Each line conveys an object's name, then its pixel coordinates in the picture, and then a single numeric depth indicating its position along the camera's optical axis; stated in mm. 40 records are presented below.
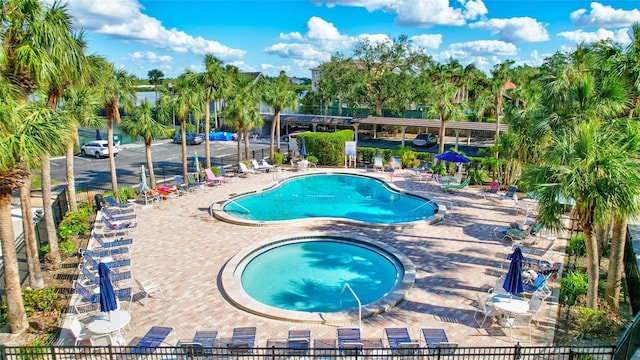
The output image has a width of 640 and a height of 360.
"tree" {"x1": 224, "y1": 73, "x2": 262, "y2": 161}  27125
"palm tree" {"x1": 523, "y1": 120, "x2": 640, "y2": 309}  9188
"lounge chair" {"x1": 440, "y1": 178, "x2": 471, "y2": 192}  22609
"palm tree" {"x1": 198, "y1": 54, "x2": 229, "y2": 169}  25938
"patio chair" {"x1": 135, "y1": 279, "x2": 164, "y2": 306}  11612
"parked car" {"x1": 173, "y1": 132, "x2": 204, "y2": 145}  43750
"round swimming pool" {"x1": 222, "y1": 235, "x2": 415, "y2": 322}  11508
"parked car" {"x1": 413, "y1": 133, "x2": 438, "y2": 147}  43938
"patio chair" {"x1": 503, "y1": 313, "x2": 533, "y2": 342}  10212
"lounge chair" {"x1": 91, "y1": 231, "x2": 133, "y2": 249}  14422
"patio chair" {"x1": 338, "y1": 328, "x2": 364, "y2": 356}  9227
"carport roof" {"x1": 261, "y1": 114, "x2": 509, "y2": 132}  37766
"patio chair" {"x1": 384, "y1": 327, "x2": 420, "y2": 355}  9227
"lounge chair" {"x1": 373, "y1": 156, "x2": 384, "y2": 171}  29141
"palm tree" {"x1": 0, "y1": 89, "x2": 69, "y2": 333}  8945
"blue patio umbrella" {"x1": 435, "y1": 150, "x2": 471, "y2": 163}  23156
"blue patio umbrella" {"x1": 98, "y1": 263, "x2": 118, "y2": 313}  9531
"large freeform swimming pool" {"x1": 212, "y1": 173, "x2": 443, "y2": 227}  19547
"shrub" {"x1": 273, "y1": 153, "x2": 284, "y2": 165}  31234
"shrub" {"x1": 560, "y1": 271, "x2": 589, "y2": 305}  11927
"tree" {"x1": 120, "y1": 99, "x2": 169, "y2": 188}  21781
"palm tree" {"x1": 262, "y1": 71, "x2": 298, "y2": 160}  30625
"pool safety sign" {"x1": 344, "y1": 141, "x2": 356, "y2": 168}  30031
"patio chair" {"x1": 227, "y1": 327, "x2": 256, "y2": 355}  9258
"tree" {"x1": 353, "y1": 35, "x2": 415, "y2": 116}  50750
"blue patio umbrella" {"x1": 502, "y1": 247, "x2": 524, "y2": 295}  10469
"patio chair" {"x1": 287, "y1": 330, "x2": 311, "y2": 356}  9297
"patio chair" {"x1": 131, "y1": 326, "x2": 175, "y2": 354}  9195
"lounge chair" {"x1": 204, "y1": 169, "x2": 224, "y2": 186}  24875
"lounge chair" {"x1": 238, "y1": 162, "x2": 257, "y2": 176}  27770
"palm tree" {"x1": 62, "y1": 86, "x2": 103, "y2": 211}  18656
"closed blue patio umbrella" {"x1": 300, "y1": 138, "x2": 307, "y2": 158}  30812
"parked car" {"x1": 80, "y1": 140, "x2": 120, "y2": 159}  35625
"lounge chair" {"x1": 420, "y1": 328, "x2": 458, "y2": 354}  9148
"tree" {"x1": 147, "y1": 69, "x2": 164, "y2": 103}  85562
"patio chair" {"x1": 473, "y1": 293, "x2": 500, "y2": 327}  10469
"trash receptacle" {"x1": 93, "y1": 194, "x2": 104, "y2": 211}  19719
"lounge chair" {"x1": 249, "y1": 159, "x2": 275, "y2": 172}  28609
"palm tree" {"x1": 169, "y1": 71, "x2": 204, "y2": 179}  23812
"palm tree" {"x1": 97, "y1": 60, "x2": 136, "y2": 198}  19609
